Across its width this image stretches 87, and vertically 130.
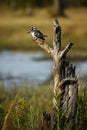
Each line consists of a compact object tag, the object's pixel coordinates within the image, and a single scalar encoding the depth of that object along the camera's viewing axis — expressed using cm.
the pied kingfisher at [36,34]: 1352
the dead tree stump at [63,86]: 1317
